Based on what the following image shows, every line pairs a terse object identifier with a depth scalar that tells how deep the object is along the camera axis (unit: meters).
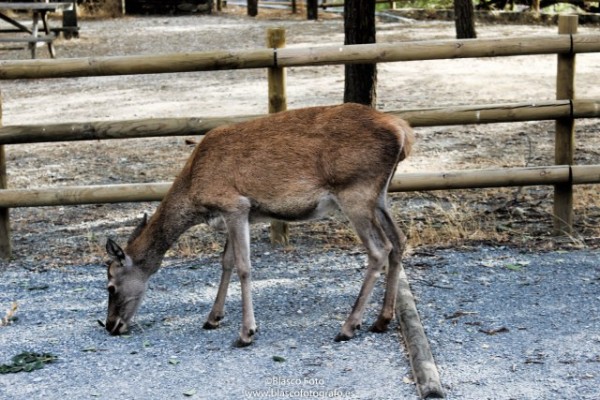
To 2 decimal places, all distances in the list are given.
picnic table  16.42
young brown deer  5.58
